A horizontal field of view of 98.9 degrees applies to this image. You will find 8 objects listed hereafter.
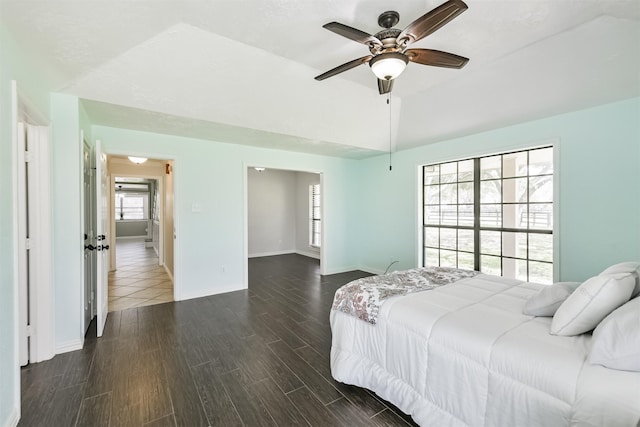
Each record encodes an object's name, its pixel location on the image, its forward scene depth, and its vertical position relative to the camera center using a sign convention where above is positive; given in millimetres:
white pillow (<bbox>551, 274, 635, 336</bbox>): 1350 -472
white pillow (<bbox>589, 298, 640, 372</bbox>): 1088 -548
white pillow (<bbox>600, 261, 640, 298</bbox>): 1490 -344
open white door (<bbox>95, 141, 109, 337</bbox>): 2867 -335
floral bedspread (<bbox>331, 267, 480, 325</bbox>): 1989 -630
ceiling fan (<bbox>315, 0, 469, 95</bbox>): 1639 +1136
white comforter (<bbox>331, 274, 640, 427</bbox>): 1109 -784
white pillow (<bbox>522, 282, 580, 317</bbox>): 1620 -549
